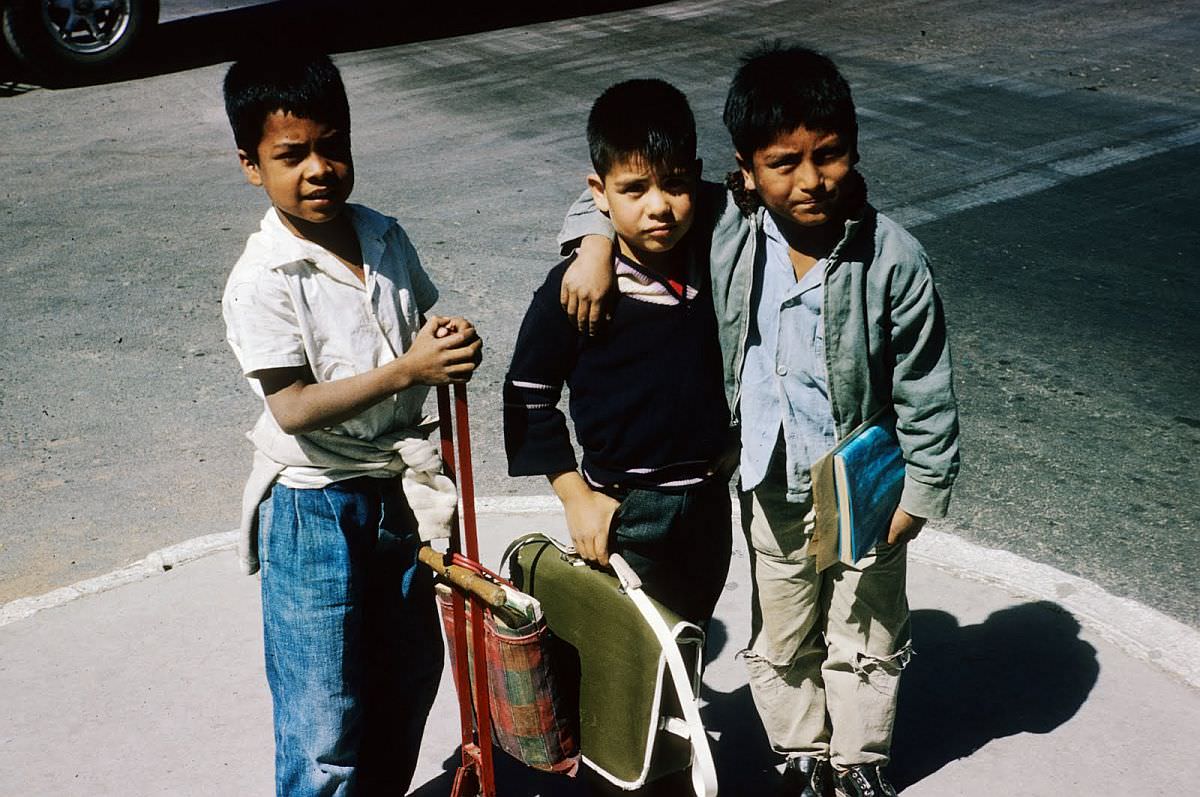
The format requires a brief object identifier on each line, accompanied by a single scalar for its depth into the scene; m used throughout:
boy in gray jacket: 2.39
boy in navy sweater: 2.38
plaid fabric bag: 2.28
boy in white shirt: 2.27
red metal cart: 2.29
